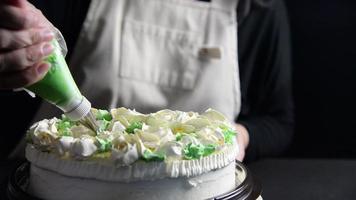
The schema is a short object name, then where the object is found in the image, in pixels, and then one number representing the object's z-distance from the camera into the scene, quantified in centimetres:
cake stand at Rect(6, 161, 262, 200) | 71
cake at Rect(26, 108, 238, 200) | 69
